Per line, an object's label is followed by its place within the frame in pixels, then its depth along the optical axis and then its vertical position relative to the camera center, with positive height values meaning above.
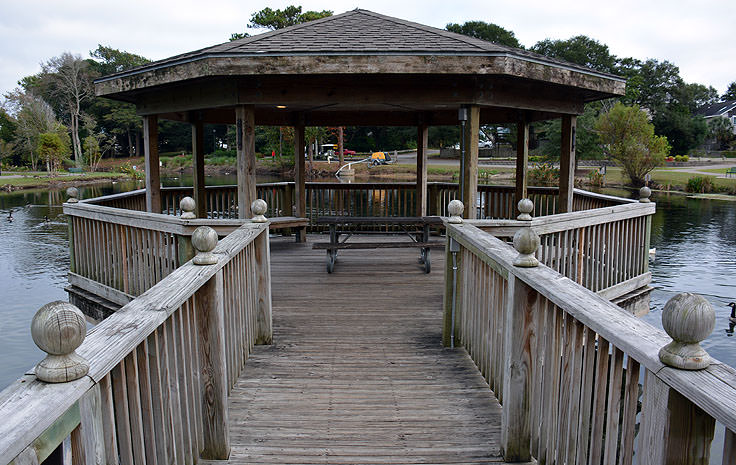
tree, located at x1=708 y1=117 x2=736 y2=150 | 62.81 +3.86
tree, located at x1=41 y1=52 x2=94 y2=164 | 55.50 +8.52
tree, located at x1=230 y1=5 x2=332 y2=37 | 37.53 +10.52
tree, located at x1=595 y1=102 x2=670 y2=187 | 34.56 +1.49
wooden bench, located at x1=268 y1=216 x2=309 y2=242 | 8.08 -0.99
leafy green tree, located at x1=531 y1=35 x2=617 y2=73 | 60.97 +13.06
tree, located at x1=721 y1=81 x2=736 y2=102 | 86.97 +11.80
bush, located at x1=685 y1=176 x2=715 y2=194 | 32.09 -1.37
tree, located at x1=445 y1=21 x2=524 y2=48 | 59.56 +15.25
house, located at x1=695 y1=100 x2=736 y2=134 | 71.92 +7.47
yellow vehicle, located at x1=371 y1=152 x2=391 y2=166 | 45.16 +0.28
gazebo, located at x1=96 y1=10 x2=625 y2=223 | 6.07 +1.07
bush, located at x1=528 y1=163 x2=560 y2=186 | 33.10 -0.91
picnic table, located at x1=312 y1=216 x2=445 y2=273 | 6.89 -1.07
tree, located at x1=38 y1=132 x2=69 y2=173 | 43.78 +1.21
